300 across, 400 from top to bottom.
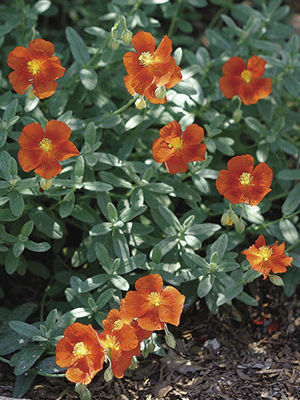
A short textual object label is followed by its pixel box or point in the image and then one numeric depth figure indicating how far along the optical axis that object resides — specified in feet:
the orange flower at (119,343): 7.13
